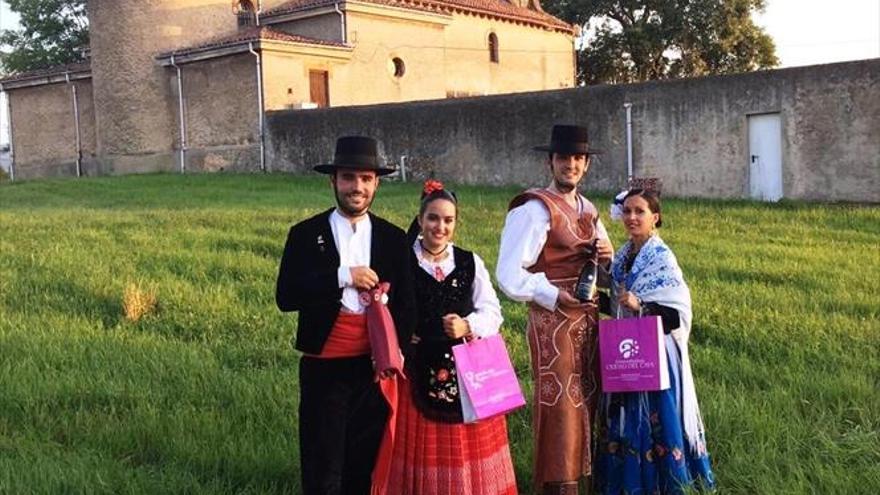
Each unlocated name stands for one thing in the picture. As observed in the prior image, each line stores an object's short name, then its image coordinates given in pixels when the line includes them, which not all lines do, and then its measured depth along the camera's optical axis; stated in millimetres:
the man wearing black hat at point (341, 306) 3830
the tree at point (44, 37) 42000
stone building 26859
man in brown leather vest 4199
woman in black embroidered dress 4000
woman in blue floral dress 4258
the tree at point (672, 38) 37406
